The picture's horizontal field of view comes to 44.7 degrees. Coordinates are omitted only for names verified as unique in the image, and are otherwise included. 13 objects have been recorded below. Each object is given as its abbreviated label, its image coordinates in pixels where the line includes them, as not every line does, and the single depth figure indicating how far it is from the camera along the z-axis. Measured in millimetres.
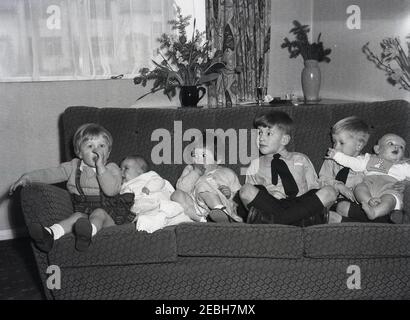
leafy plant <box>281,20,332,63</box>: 3902
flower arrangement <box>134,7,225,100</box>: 3486
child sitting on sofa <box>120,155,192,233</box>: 2293
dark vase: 3371
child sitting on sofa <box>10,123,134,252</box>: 2455
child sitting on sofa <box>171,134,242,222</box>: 2525
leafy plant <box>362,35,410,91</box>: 2992
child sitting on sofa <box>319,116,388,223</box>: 2533
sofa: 2129
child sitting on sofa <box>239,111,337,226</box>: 2309
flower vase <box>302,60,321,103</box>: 3783
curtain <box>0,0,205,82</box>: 3357
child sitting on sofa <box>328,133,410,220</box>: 2385
